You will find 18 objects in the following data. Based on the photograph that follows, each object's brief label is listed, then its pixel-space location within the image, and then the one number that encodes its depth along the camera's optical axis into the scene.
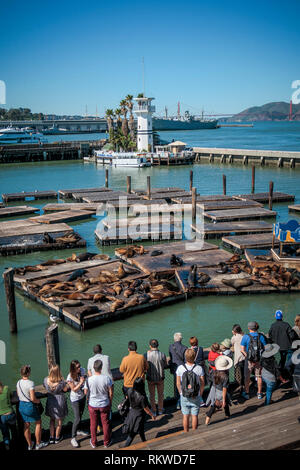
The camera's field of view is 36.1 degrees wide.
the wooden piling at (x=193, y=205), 22.01
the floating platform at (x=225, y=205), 24.31
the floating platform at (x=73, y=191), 31.97
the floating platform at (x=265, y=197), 27.42
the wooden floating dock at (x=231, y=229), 19.34
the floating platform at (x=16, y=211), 25.00
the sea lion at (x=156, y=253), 15.59
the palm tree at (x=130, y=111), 58.53
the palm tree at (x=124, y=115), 58.52
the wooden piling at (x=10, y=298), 10.20
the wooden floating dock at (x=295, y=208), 24.46
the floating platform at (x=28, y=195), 30.84
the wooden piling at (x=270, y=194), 24.11
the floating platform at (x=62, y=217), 22.03
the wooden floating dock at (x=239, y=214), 21.77
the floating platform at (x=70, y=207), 25.58
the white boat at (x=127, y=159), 51.03
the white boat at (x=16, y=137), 90.69
